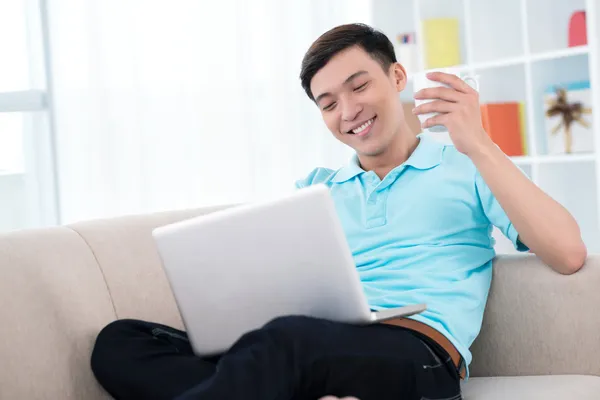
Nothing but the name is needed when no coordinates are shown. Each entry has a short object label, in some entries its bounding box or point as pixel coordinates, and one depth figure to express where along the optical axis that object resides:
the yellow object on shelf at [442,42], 3.68
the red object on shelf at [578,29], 3.19
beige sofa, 1.43
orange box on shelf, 3.47
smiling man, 1.26
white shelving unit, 3.19
